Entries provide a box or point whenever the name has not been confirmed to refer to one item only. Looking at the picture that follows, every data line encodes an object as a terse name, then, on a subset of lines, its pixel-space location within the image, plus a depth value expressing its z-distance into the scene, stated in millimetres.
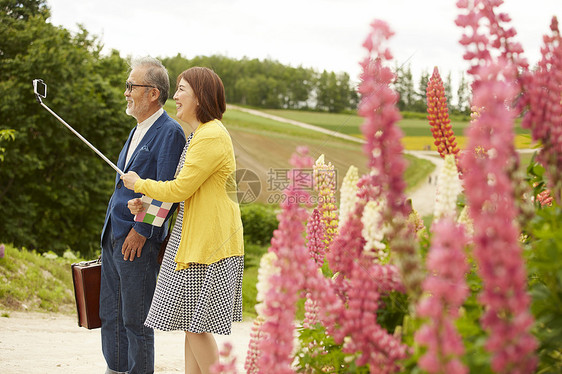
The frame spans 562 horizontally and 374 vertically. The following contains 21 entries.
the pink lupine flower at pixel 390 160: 1193
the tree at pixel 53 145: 19266
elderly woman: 3309
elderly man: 3844
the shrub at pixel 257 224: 20094
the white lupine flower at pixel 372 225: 1559
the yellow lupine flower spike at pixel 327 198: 2578
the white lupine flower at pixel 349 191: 1818
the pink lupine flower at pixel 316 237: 2641
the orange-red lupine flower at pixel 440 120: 2447
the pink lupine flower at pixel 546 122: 1447
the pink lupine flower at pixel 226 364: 1500
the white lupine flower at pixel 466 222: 1682
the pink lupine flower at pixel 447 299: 985
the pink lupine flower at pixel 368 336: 1443
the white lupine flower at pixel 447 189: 1557
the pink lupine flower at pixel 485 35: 1405
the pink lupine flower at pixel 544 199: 2472
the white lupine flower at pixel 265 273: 1569
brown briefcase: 4285
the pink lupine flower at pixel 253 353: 2354
